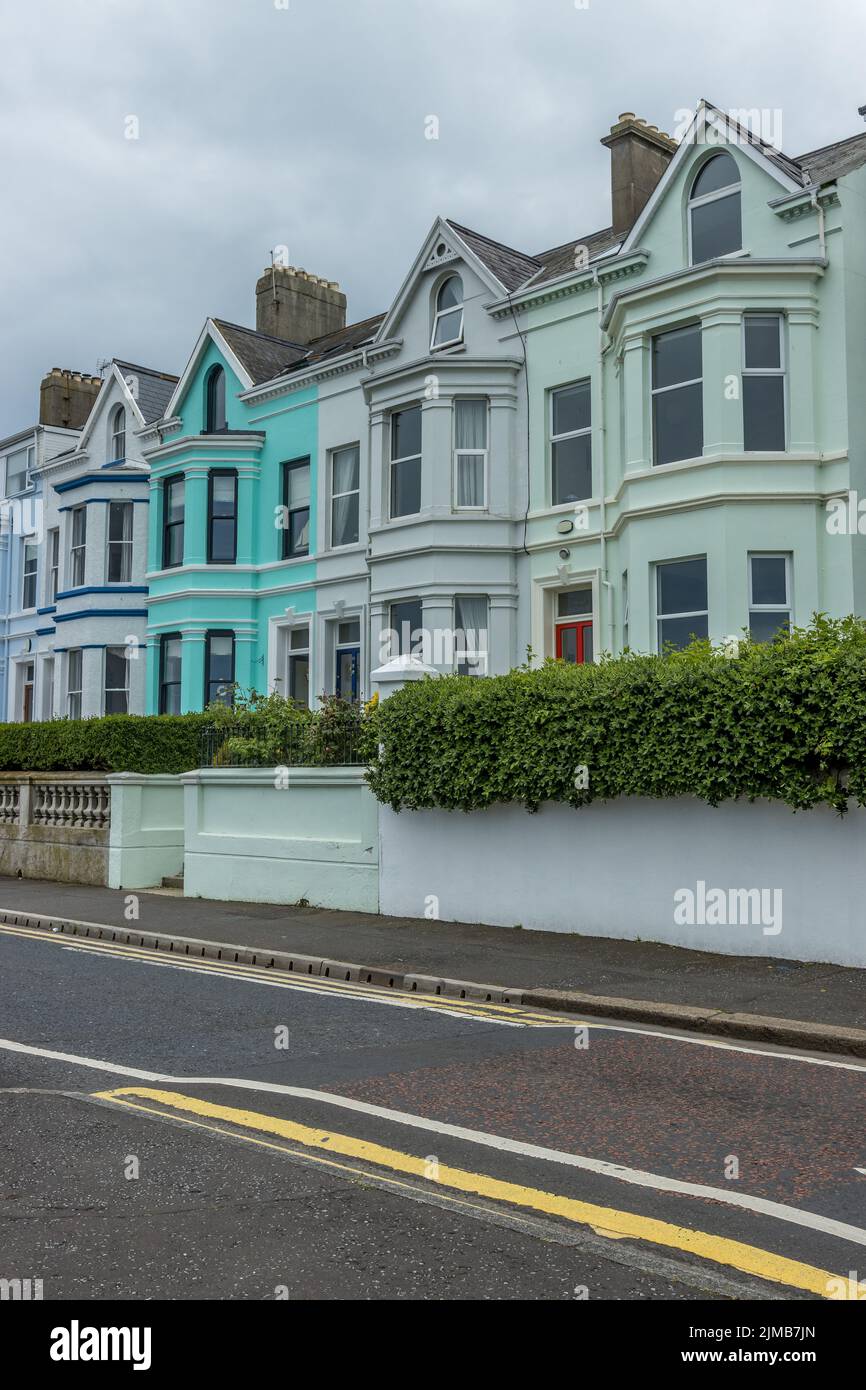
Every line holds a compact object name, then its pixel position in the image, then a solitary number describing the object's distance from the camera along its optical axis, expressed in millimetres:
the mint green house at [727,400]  17781
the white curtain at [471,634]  21984
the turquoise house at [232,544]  26562
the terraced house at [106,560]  29750
